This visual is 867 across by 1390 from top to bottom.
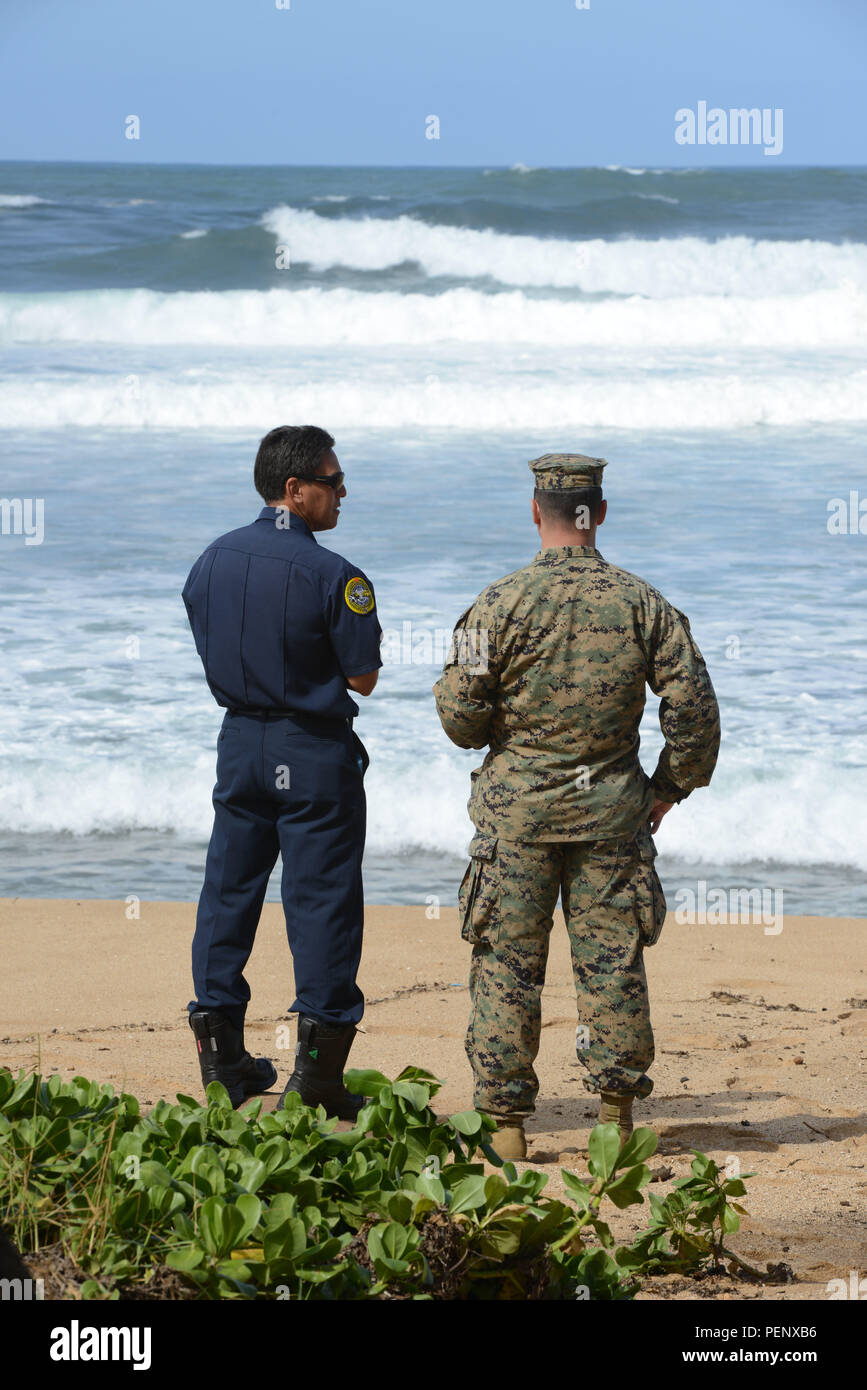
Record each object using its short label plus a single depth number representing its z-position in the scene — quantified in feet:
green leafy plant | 13.91
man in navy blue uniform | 25.67
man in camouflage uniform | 24.70
